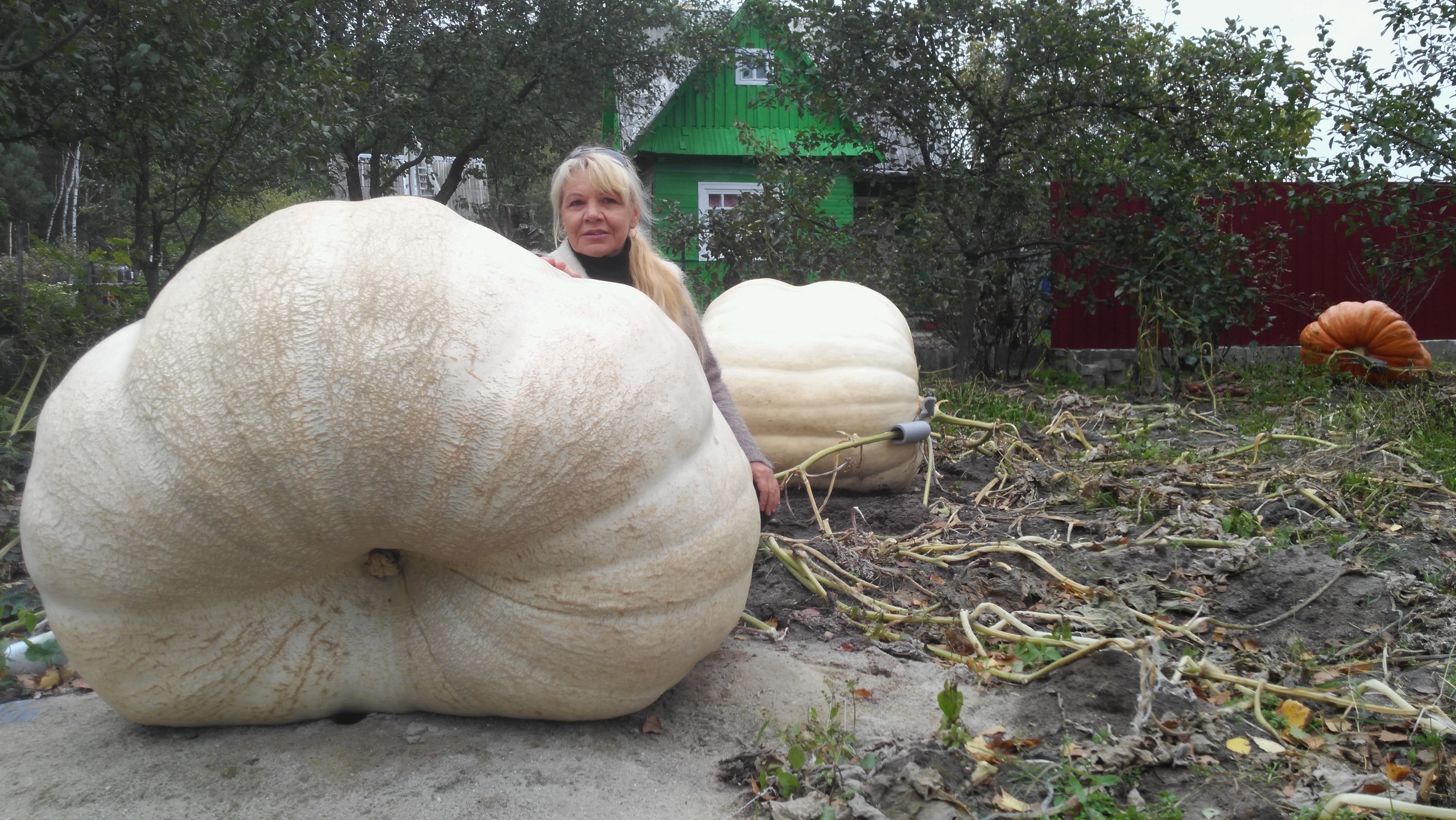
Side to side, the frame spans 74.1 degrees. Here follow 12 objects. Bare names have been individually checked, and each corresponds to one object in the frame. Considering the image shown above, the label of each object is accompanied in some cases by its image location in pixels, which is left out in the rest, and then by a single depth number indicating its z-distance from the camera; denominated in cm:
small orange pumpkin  694
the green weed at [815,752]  157
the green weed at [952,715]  167
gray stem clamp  364
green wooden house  1400
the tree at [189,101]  392
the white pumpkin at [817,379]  363
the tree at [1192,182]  655
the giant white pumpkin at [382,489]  147
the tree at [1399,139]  612
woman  265
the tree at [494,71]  1099
